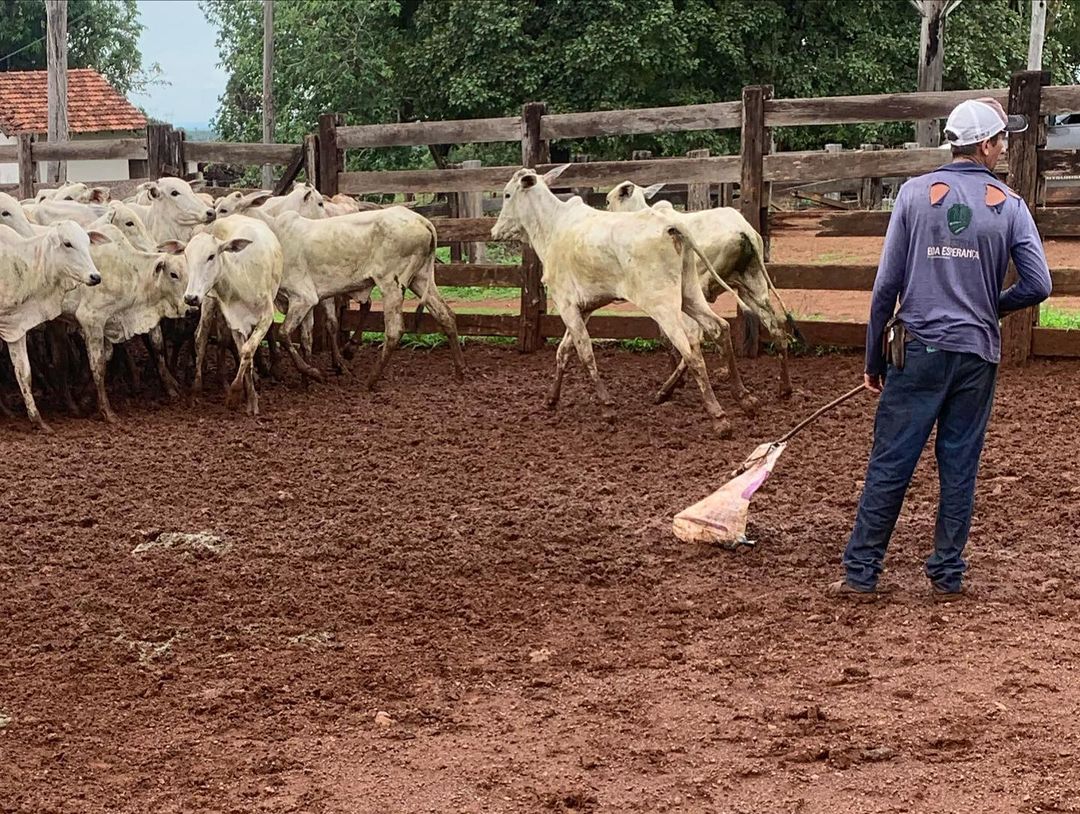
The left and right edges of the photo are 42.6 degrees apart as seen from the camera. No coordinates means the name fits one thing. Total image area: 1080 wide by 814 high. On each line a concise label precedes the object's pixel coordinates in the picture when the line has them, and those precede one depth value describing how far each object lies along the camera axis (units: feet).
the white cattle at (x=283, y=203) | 38.66
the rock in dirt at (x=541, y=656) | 17.21
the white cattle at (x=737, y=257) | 32.42
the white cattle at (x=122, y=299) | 32.55
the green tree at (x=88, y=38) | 143.43
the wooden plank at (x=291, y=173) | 46.47
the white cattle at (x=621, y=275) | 29.86
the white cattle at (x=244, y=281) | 32.73
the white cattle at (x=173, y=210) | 37.14
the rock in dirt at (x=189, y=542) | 22.31
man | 17.85
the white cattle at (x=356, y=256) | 36.65
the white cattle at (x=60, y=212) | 36.83
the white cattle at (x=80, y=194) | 41.11
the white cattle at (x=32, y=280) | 31.01
